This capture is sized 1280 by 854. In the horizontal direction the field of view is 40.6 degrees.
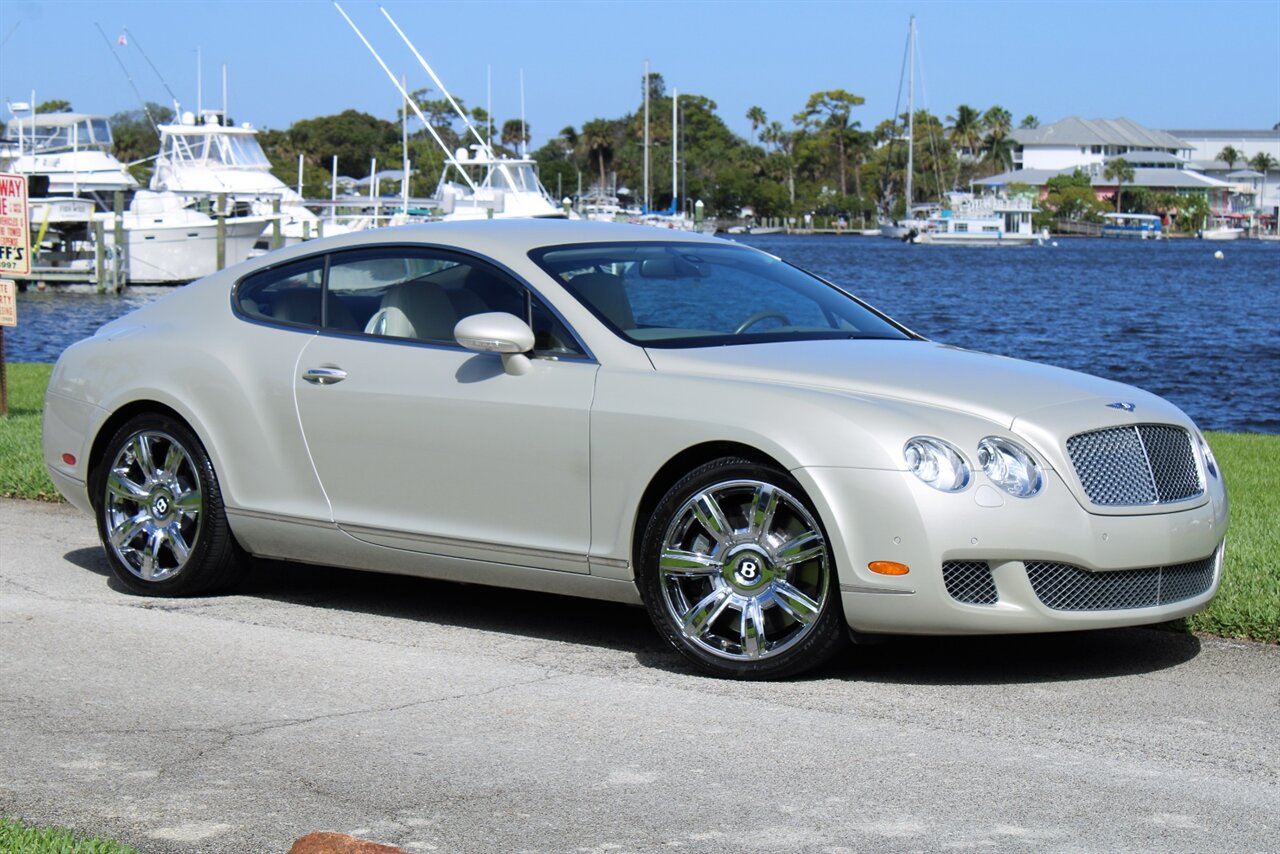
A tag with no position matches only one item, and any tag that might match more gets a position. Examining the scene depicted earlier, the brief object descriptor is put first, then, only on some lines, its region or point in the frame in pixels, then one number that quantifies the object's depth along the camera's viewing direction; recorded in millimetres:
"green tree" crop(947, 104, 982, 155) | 197875
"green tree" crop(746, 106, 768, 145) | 192625
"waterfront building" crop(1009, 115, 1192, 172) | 197125
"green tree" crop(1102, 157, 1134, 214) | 186750
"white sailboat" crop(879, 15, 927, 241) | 117375
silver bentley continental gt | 5453
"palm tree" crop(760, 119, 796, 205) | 194875
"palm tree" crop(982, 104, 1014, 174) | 198125
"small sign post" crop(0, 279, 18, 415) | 12602
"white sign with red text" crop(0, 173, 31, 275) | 12836
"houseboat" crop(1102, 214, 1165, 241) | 177625
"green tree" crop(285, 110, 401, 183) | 161875
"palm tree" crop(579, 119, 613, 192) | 160625
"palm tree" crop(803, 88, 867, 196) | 187625
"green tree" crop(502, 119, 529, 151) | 153875
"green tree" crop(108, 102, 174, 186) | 139625
